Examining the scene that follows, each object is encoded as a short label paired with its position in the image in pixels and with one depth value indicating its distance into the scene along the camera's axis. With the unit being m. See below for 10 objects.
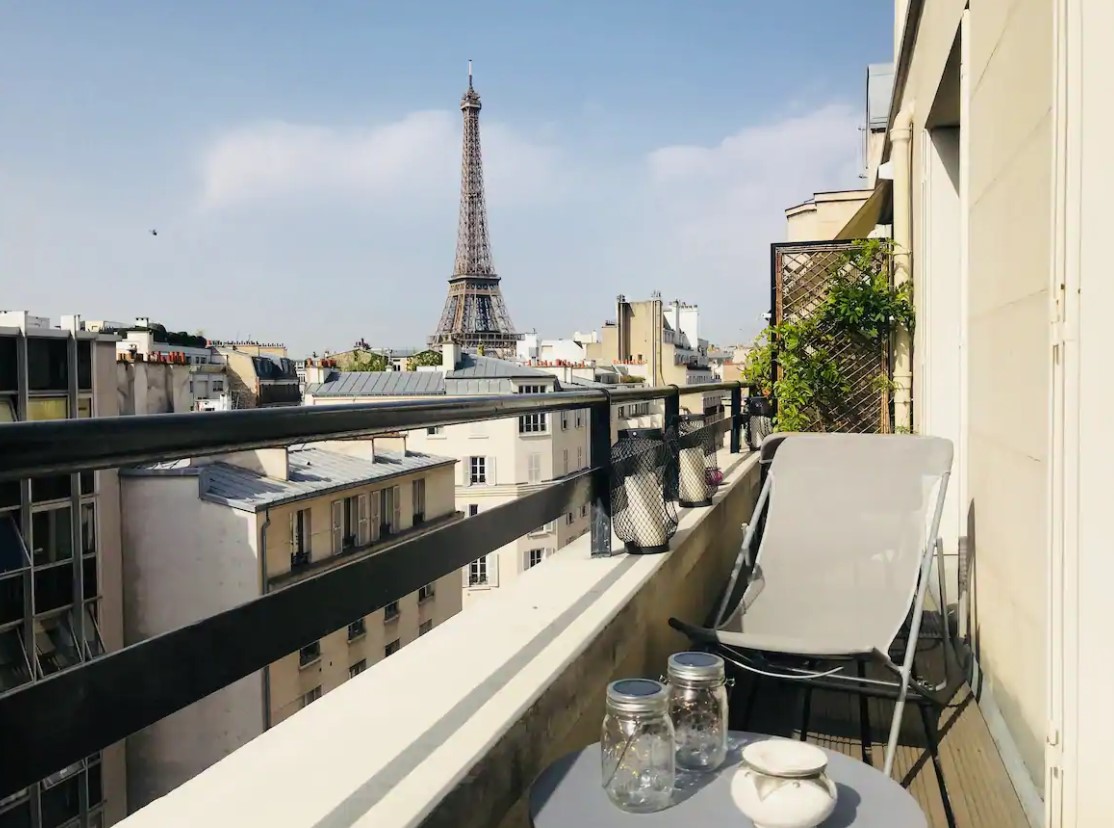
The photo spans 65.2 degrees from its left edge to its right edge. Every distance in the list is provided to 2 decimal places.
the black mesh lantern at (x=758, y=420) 5.79
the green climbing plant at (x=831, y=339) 5.26
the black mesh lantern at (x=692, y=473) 3.28
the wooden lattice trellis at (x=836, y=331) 5.45
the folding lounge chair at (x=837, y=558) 2.22
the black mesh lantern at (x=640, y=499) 2.41
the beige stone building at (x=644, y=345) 41.69
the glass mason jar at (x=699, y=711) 1.32
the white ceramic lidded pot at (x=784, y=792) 1.08
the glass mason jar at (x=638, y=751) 1.19
